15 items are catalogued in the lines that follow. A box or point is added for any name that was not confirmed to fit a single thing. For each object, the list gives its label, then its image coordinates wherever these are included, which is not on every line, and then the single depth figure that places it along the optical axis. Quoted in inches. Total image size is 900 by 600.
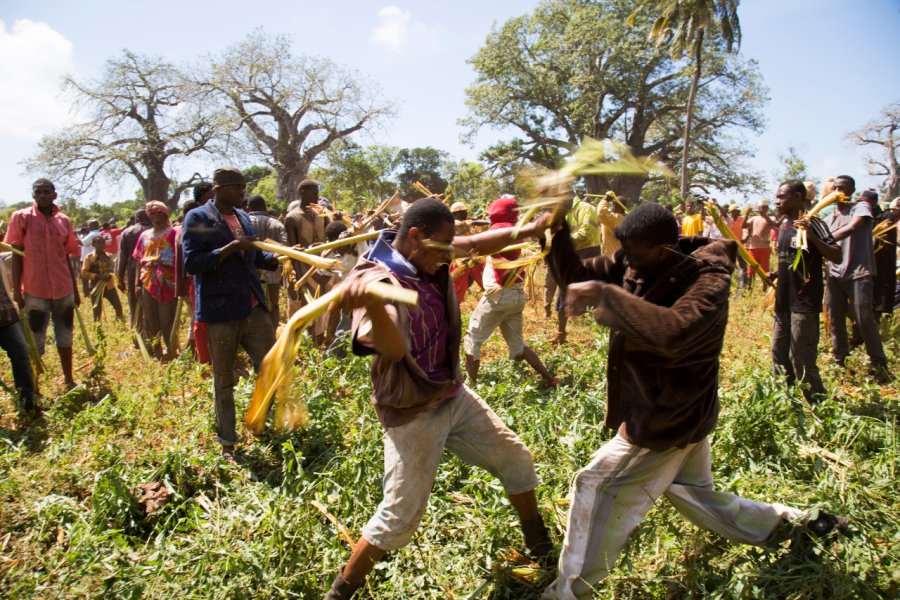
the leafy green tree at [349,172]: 1293.1
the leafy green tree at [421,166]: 1784.0
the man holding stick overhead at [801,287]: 171.9
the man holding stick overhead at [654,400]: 79.3
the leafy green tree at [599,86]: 1072.8
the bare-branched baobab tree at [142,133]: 1163.3
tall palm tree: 670.5
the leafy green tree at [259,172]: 1909.8
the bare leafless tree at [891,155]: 1197.1
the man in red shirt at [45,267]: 219.9
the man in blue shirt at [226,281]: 156.6
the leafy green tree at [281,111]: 1230.3
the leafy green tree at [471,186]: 799.2
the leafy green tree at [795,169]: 1040.2
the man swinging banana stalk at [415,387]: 96.0
